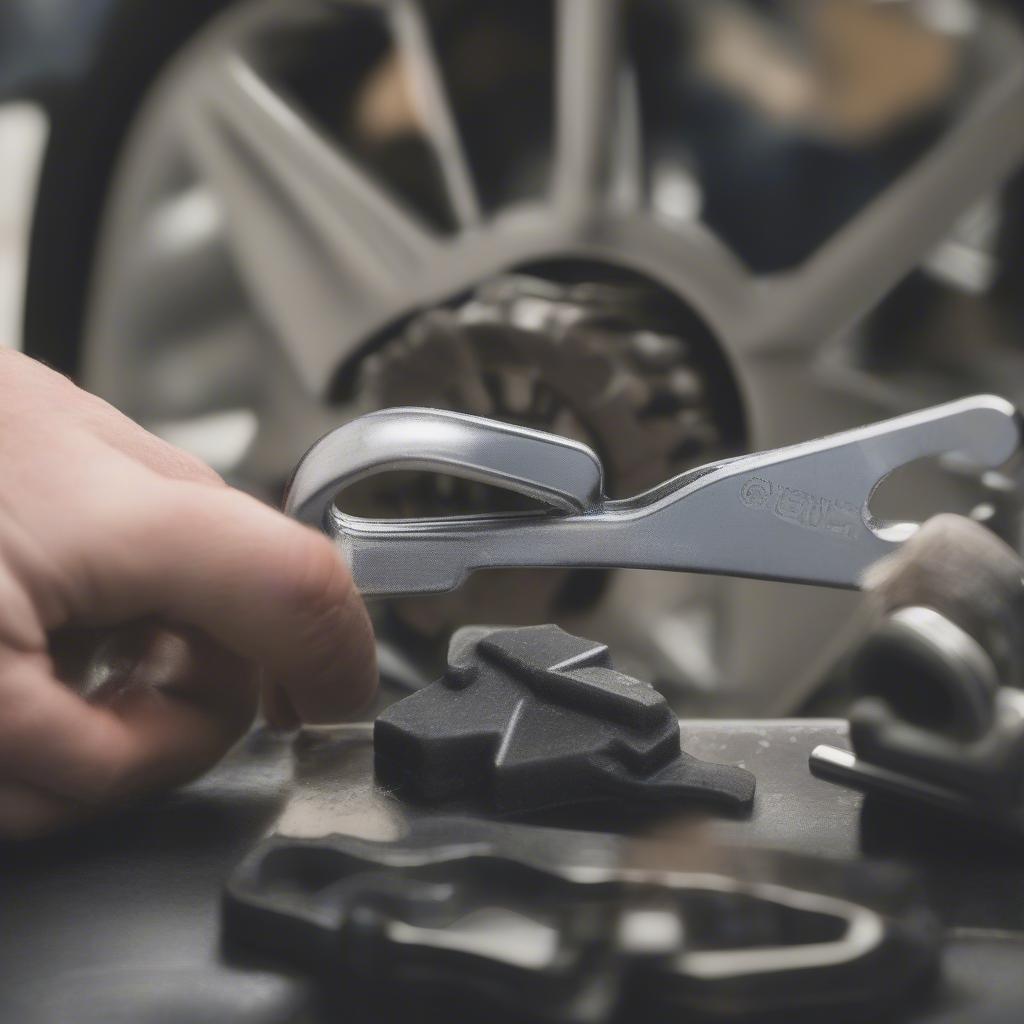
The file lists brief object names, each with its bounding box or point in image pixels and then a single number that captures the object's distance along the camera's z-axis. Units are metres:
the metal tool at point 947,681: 0.38
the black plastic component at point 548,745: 0.42
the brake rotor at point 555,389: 0.80
